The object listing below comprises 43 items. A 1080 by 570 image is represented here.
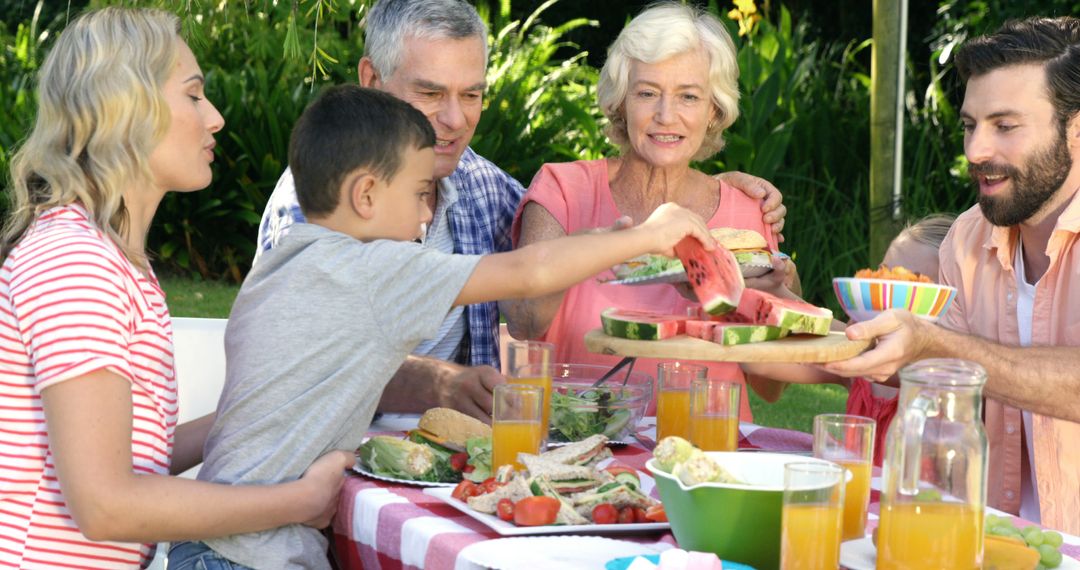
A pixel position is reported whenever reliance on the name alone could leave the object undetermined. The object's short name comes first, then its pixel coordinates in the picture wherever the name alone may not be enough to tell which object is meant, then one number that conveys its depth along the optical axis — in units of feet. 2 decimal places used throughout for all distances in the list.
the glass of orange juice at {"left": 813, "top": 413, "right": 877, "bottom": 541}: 7.72
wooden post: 24.81
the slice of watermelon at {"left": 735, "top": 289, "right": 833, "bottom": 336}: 9.43
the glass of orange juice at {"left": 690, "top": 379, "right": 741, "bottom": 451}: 9.57
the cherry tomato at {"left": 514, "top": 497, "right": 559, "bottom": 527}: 7.88
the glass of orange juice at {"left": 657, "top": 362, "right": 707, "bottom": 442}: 10.27
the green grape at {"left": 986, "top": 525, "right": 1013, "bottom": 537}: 7.52
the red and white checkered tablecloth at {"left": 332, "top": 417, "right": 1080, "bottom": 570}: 7.80
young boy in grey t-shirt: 8.81
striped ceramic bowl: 10.11
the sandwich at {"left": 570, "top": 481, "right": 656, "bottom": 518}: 8.23
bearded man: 12.01
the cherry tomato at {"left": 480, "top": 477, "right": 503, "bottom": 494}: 8.37
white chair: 14.12
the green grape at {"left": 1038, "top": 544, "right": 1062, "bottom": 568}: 7.29
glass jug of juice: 6.63
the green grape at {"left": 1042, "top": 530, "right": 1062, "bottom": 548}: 7.51
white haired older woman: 13.62
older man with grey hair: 13.65
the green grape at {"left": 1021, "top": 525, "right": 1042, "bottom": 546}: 7.39
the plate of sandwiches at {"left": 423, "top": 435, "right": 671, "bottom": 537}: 7.95
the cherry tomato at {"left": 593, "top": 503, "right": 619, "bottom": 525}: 8.06
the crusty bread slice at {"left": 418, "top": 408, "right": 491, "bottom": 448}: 9.97
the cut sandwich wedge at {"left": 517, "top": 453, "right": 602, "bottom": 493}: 8.43
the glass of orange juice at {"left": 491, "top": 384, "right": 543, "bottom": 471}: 9.07
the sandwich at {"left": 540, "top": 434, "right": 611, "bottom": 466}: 8.83
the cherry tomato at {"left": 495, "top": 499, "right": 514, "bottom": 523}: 8.00
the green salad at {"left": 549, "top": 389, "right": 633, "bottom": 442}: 10.39
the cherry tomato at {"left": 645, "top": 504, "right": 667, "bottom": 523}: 8.10
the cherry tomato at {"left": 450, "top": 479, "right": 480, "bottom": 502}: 8.46
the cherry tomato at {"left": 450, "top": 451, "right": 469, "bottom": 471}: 9.49
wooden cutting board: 9.12
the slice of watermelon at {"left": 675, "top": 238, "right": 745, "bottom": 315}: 9.57
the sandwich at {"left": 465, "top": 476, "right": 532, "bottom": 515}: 8.13
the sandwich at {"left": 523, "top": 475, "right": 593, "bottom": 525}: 8.00
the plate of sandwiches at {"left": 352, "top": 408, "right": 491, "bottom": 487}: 9.28
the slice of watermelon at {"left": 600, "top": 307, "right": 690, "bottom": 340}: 9.42
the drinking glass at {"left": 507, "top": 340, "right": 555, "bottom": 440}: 10.28
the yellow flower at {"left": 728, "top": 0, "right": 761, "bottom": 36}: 29.71
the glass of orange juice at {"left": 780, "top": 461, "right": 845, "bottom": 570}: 6.70
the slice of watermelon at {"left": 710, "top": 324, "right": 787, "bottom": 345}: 9.25
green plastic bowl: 7.13
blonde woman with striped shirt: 8.16
